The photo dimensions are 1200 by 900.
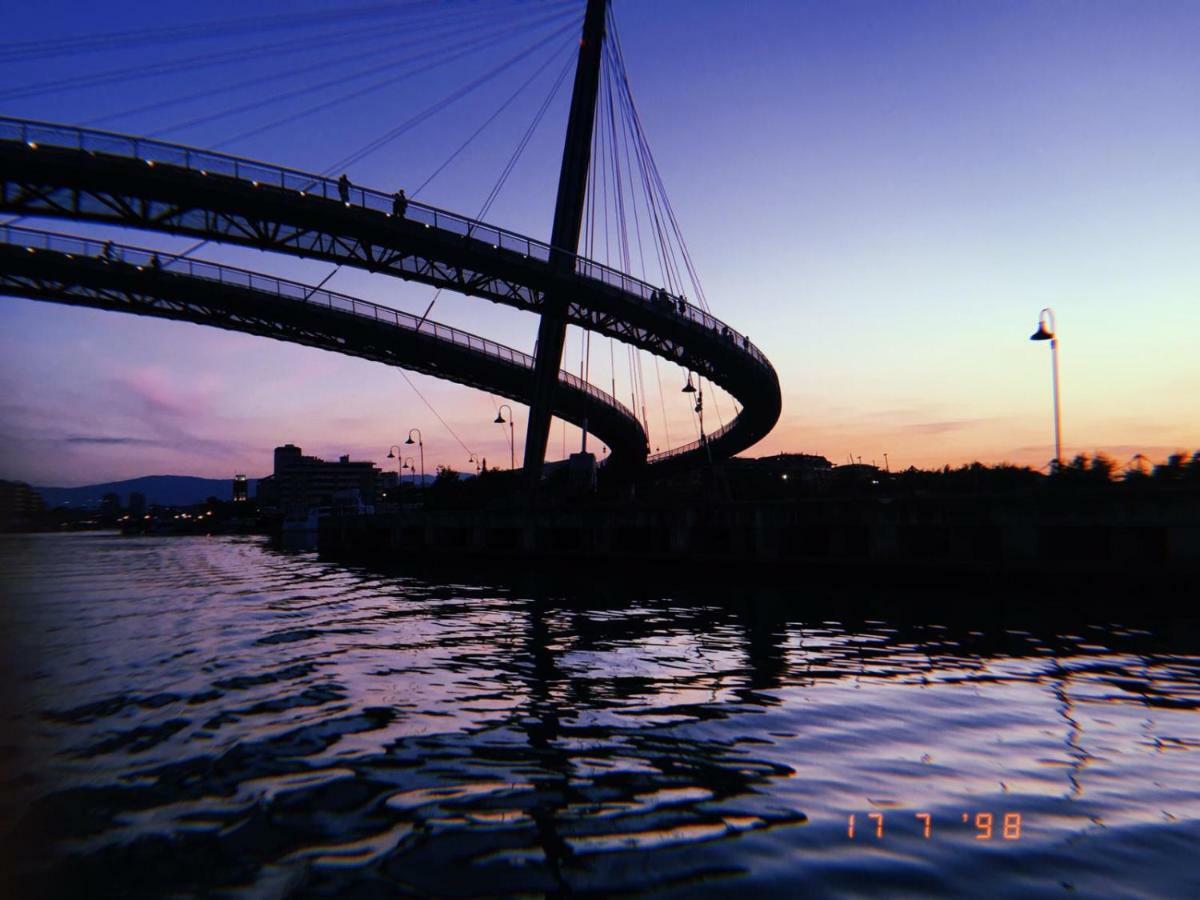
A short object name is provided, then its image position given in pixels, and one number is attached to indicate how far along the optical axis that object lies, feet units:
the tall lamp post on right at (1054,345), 88.07
